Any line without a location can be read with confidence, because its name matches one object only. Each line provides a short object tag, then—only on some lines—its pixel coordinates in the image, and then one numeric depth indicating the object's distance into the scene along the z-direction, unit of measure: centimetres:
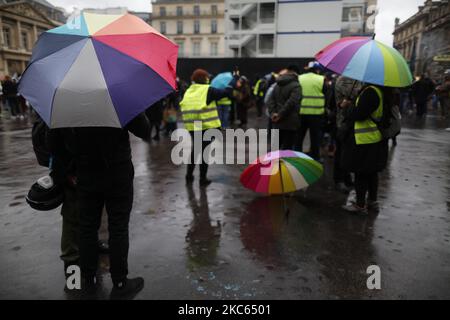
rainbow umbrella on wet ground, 430
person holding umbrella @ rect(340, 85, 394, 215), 401
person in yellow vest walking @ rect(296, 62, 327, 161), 637
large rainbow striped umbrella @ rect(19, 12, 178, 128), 207
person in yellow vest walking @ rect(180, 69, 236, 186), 523
